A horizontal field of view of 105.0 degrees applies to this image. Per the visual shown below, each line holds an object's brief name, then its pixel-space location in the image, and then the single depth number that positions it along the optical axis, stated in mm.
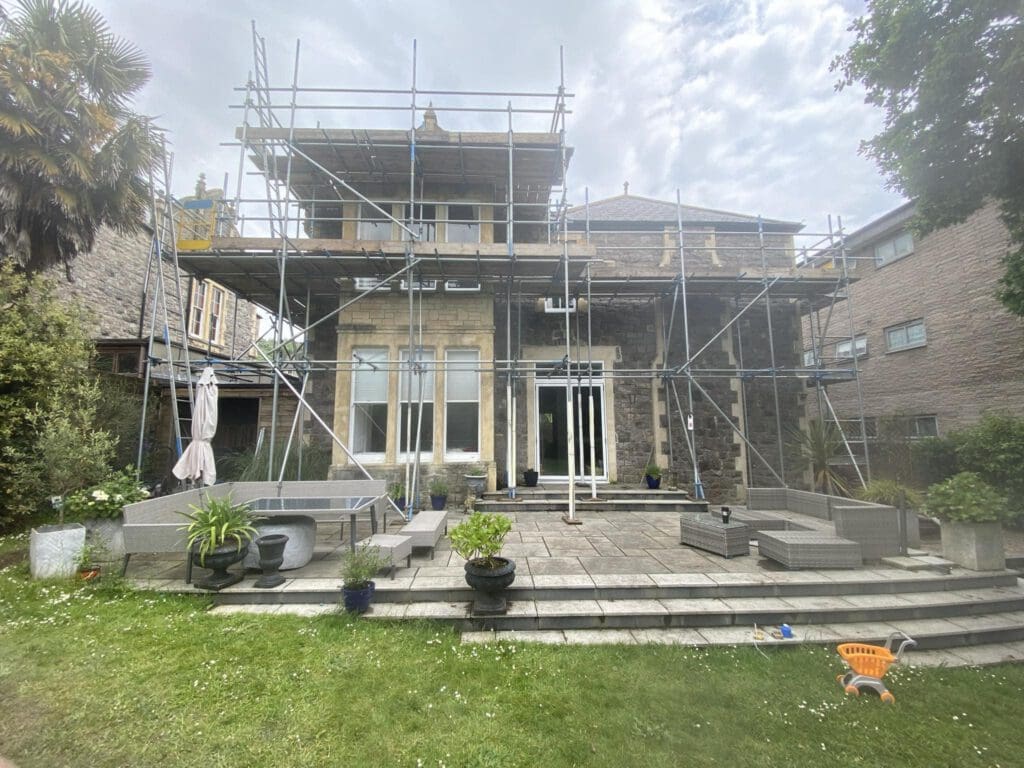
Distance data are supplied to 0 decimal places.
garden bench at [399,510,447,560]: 4863
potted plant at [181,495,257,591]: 4090
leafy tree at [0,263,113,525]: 5363
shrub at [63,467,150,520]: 4715
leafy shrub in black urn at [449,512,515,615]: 3684
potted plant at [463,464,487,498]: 7898
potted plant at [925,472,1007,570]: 4590
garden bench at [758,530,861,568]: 4520
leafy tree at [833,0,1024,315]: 4840
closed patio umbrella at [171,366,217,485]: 5371
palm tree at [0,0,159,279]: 6391
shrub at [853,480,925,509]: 5293
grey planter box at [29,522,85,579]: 4395
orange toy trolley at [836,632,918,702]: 2842
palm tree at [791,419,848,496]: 7535
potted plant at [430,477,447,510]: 7412
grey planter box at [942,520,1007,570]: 4566
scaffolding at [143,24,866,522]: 7488
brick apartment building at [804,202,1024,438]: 9828
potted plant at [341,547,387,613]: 3744
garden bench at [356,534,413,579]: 4188
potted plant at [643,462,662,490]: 8469
